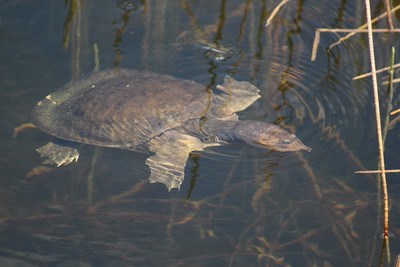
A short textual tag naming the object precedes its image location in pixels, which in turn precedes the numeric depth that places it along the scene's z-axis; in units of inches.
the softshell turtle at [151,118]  303.7
